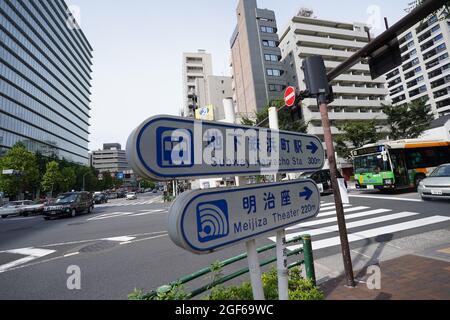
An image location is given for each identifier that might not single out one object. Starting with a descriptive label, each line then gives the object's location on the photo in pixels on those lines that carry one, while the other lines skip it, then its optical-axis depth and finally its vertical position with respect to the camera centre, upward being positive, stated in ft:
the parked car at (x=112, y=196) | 174.25 -0.30
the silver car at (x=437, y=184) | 28.02 -2.43
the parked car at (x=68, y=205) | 48.93 -1.29
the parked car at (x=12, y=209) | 66.22 -1.13
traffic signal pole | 11.27 -0.98
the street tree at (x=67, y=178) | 141.08 +13.79
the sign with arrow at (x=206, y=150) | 4.00 +0.78
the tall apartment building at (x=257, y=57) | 140.36 +78.88
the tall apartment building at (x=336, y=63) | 135.44 +68.04
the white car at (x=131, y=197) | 131.64 -1.79
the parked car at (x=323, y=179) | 57.16 -0.90
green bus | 41.50 +1.20
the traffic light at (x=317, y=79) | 11.87 +5.05
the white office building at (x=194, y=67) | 235.81 +124.26
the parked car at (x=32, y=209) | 67.41 -1.83
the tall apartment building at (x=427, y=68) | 173.07 +82.07
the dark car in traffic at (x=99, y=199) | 113.70 -1.20
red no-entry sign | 16.83 +6.21
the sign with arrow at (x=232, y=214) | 4.12 -0.65
